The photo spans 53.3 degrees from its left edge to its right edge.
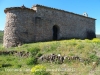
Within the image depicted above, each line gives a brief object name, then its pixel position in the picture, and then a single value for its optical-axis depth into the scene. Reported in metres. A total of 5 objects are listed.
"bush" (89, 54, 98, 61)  7.26
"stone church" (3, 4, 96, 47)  10.49
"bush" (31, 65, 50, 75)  6.31
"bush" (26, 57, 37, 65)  7.66
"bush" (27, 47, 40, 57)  8.36
